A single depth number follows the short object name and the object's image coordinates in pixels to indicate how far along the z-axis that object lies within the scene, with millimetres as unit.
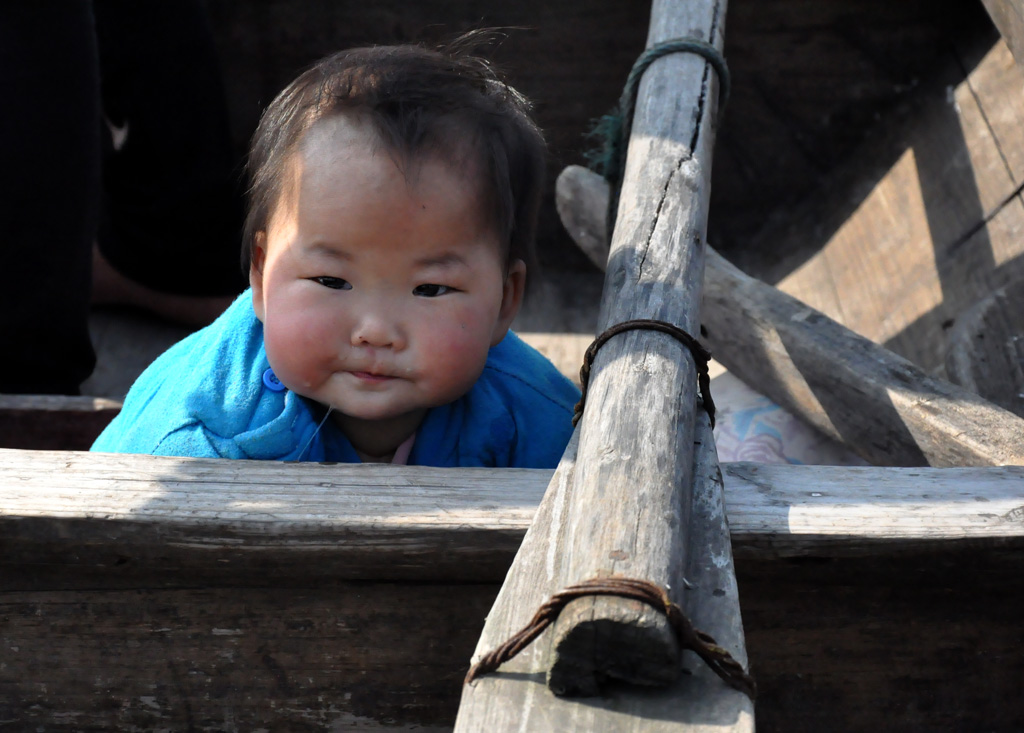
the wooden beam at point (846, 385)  3273
